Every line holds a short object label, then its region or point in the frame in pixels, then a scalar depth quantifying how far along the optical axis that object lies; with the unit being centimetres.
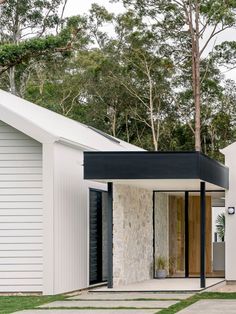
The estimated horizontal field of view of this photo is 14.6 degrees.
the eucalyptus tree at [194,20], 3875
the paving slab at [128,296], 1561
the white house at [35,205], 1602
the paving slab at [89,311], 1306
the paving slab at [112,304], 1407
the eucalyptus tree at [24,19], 4028
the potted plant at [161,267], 2116
